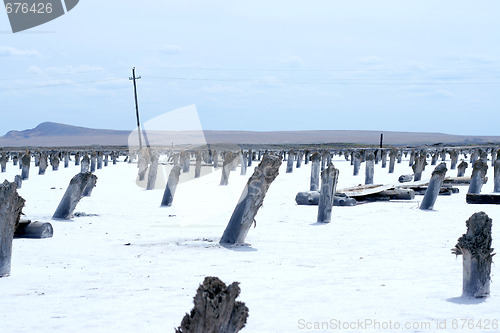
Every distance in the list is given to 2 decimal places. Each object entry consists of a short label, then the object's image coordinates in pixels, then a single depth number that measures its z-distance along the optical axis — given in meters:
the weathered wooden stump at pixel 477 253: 6.36
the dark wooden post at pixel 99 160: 38.15
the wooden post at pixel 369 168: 24.47
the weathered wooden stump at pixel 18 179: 21.39
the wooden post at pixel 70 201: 12.98
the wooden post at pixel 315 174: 20.95
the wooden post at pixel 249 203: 9.78
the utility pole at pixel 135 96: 60.89
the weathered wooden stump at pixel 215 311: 3.94
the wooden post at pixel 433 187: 14.70
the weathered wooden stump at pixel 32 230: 10.23
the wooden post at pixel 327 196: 12.72
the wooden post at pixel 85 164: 31.32
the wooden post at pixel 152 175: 21.67
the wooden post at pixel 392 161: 33.09
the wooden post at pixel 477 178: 17.36
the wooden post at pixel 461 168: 26.61
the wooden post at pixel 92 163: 35.59
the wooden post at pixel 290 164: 32.71
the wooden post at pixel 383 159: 37.31
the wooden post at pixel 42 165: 32.28
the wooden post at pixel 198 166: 27.80
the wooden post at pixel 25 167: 28.22
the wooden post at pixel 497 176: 18.70
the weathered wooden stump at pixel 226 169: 23.59
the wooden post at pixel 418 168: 24.45
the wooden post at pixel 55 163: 35.39
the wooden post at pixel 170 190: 16.34
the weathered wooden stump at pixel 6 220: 7.48
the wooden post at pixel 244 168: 28.85
